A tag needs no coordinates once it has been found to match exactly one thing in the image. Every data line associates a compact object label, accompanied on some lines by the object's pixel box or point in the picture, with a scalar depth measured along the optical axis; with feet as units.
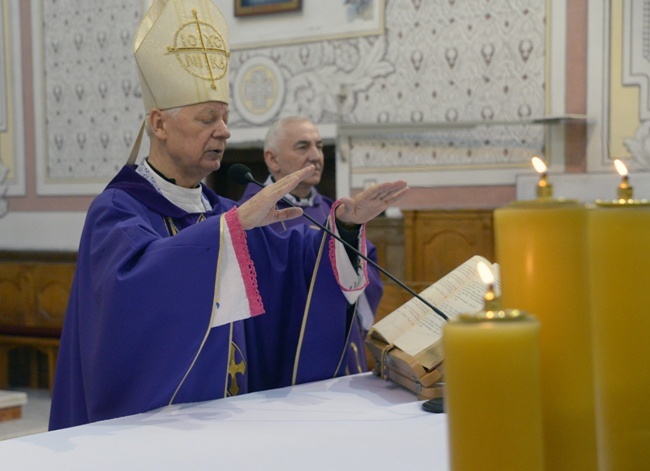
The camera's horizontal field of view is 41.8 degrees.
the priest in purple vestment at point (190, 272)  6.98
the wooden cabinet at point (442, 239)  21.48
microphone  8.42
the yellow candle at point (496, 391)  2.42
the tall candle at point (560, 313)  2.78
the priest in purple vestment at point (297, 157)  14.73
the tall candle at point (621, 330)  3.01
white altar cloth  4.88
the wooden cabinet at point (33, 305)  25.21
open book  6.60
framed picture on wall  24.64
